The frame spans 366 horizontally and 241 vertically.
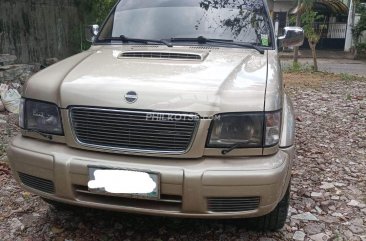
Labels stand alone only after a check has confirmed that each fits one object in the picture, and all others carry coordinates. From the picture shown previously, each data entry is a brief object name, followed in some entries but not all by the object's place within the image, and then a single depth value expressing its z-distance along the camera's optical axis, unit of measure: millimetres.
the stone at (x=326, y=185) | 3863
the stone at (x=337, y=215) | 3311
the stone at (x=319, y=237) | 2973
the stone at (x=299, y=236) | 2977
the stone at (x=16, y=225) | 3031
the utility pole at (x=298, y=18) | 13586
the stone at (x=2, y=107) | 5984
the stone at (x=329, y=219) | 3236
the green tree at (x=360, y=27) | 22734
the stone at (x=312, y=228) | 3068
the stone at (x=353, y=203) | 3508
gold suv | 2328
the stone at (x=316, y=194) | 3662
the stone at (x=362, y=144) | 5054
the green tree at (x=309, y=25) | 12905
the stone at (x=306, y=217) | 3262
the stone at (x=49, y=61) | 9000
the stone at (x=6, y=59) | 6817
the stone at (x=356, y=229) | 3078
